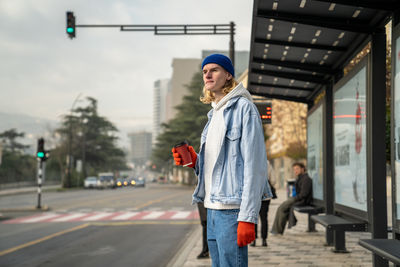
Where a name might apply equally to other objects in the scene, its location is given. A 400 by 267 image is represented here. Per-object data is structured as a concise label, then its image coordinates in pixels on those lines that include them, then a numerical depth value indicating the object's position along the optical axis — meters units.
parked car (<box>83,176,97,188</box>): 59.75
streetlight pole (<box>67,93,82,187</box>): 57.16
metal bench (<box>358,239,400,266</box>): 4.30
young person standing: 2.89
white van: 62.53
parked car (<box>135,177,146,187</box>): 77.50
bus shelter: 6.23
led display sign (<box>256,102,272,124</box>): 10.24
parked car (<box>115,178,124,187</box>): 79.79
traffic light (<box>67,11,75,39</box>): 15.80
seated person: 11.35
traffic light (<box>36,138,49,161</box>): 21.61
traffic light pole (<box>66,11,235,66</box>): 15.44
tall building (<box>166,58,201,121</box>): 153.00
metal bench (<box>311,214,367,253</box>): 7.02
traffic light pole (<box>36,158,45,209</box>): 20.52
